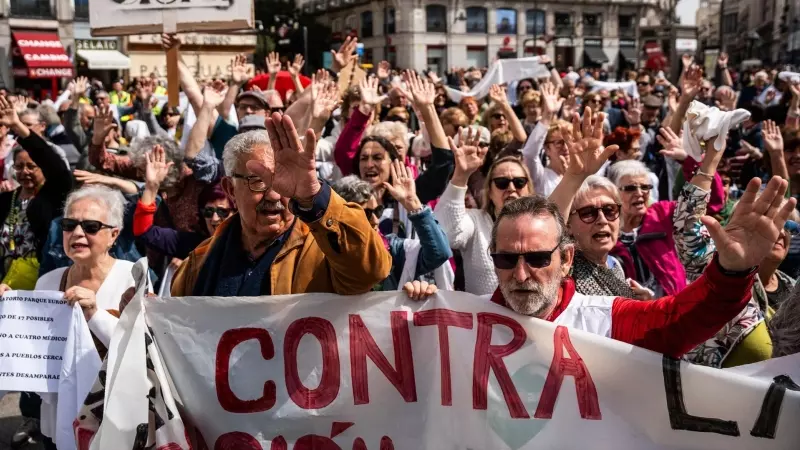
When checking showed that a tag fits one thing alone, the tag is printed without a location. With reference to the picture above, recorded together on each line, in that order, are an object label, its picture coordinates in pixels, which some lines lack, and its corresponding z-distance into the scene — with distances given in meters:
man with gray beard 2.35
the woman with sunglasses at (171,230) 4.45
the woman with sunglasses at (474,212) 4.07
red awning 35.09
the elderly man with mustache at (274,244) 2.61
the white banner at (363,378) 2.75
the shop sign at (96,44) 39.41
